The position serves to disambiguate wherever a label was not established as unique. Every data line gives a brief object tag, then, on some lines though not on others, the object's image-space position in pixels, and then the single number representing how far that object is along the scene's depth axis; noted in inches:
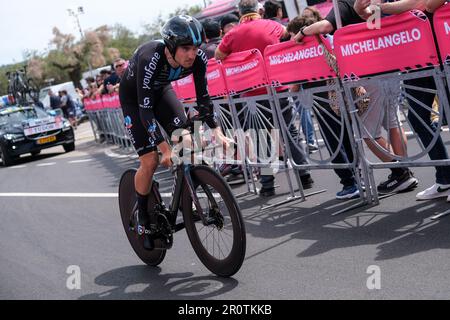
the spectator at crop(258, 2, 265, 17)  343.9
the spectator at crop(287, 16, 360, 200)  275.9
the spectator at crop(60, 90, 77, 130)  1354.6
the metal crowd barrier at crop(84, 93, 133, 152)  682.8
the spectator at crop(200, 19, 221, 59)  410.1
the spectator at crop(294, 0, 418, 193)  244.4
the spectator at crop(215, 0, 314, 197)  328.5
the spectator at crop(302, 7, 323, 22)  284.7
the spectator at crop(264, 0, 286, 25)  391.9
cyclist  196.7
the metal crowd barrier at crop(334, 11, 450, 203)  216.4
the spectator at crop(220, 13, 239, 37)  394.0
